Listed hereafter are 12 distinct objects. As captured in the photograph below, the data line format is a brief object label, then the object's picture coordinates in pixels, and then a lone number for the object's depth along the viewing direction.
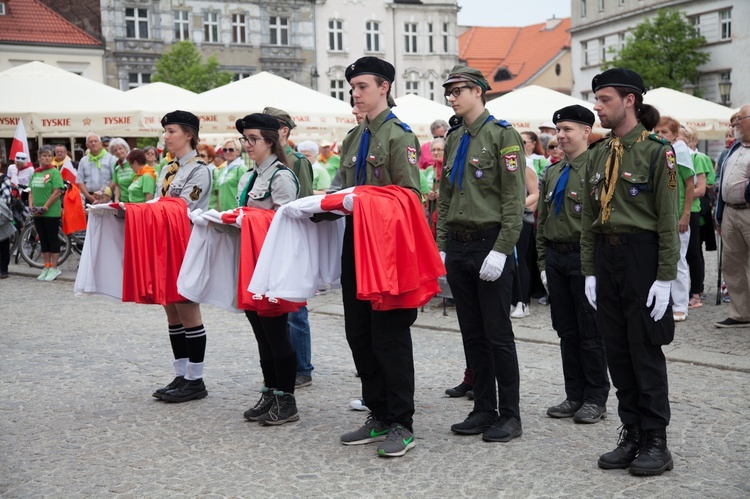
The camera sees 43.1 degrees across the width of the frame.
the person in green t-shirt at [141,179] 12.20
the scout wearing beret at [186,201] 6.86
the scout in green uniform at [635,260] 4.95
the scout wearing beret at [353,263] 5.50
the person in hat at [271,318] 6.20
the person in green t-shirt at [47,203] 14.96
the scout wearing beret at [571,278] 6.19
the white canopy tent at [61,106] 16.72
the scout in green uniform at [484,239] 5.60
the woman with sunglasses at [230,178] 12.09
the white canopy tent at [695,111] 19.29
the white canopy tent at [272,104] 16.64
